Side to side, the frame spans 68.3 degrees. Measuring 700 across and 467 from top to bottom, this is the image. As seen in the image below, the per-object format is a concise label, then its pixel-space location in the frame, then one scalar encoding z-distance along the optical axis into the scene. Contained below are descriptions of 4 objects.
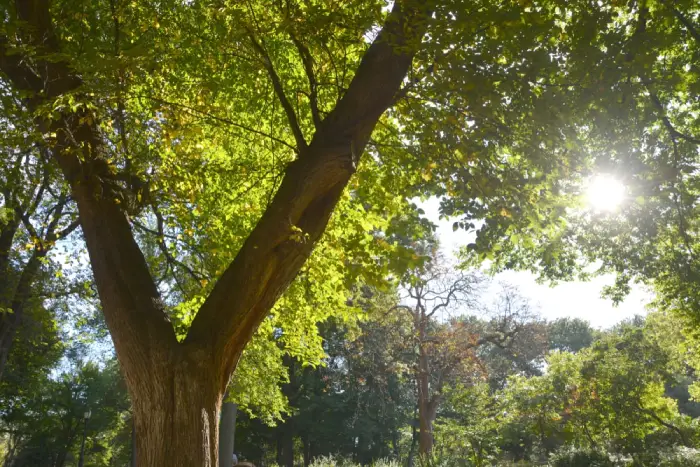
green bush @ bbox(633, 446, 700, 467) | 12.26
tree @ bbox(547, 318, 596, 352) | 50.81
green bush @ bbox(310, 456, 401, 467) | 17.80
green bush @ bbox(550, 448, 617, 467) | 13.93
